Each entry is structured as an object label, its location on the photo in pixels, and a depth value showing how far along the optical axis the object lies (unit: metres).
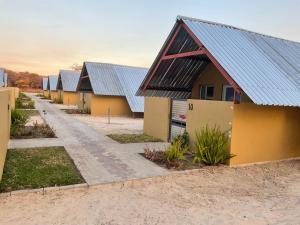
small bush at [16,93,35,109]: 22.68
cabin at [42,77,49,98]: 49.01
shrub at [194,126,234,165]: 7.21
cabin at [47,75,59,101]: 40.49
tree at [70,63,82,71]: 76.29
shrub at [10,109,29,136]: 11.20
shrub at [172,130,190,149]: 8.66
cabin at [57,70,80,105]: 31.20
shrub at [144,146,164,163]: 7.48
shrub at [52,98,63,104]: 32.70
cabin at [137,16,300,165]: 7.26
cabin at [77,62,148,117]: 19.18
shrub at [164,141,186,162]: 7.14
